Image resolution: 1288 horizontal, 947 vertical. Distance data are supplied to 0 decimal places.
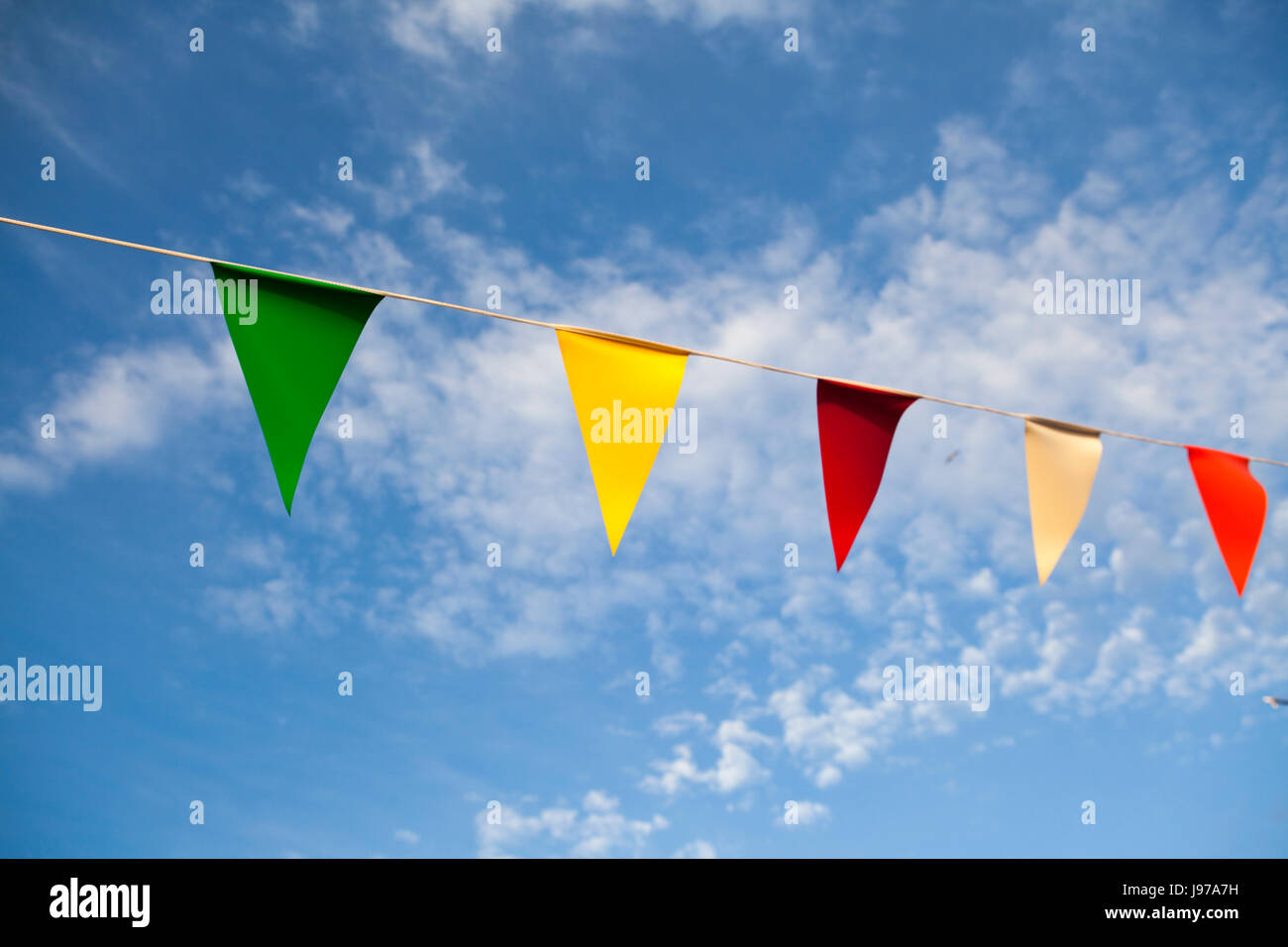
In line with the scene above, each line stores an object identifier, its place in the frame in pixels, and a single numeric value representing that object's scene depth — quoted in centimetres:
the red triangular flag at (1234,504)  413
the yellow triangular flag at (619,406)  325
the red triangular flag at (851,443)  360
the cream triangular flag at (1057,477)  368
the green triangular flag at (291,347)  304
